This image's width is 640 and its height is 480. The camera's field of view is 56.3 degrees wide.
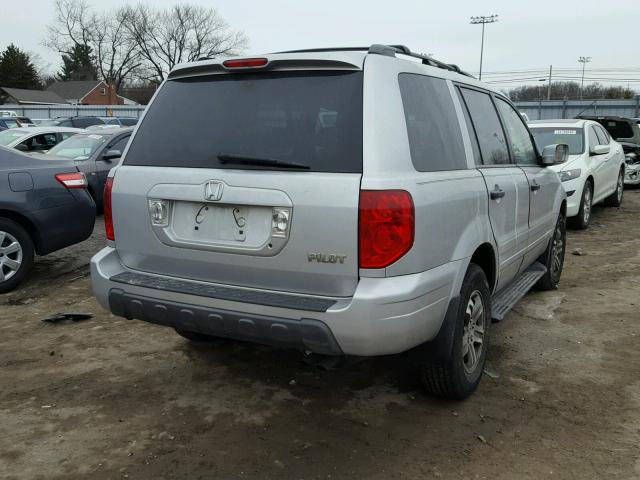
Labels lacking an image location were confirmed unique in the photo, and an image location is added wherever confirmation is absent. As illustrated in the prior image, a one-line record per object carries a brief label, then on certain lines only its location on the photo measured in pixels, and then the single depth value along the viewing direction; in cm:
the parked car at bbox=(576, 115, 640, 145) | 1390
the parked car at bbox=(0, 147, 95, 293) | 565
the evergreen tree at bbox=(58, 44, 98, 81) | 8388
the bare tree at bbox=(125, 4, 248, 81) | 7219
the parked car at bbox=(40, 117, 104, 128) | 2406
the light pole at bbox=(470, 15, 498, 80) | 5756
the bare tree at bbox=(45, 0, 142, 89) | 7500
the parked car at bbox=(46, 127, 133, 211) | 945
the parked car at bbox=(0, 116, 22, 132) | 2187
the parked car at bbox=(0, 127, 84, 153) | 1175
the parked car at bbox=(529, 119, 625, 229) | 883
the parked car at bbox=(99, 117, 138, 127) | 2651
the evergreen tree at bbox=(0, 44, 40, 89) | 7769
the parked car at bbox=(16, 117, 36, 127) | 2771
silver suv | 264
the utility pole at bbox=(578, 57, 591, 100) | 8181
